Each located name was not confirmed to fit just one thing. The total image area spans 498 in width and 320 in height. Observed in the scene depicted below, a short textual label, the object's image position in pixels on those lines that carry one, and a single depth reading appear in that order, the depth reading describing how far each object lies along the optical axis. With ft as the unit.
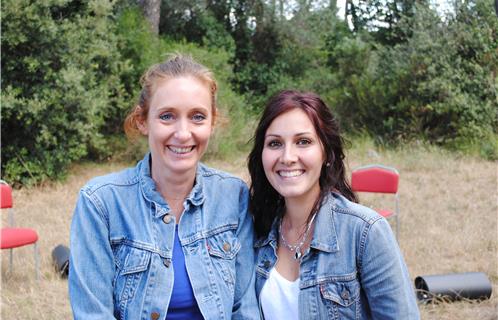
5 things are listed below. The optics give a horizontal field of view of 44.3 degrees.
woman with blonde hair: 6.99
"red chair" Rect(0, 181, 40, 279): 16.65
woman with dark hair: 6.93
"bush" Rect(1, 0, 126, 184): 29.81
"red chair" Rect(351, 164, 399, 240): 20.75
